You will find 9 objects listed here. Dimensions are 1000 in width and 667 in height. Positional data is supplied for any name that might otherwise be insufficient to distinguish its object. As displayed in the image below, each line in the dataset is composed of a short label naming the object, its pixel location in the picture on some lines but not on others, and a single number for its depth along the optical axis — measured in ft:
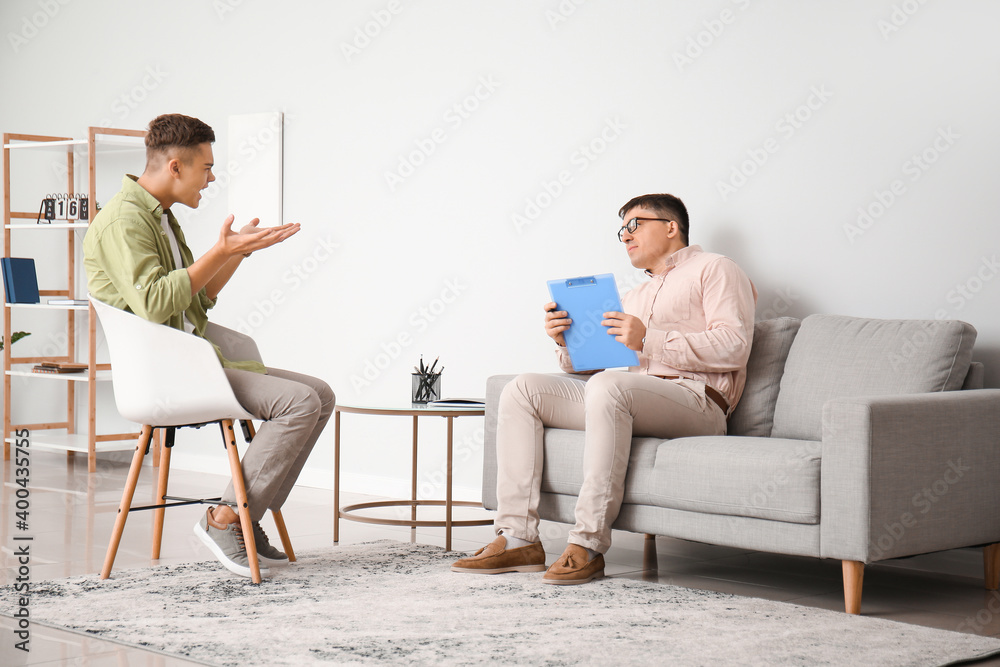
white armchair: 9.36
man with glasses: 9.97
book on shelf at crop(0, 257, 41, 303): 18.98
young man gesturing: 9.34
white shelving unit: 17.95
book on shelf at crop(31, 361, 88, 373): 19.11
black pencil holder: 12.44
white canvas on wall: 17.51
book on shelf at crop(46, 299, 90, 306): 18.75
